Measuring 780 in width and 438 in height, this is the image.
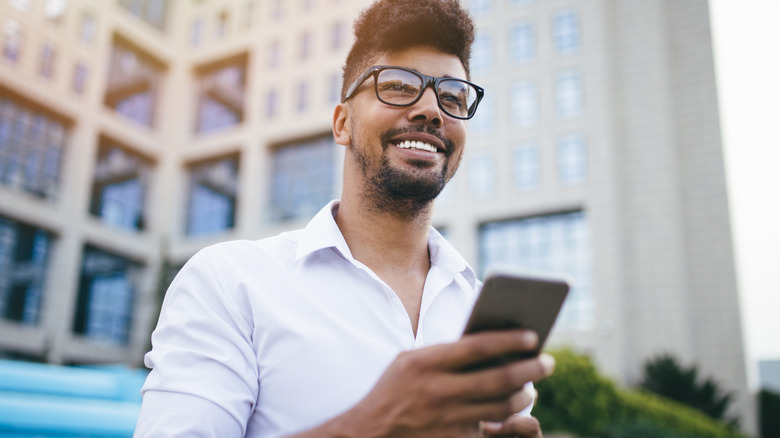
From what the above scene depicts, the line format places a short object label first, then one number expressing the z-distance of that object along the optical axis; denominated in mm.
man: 1149
